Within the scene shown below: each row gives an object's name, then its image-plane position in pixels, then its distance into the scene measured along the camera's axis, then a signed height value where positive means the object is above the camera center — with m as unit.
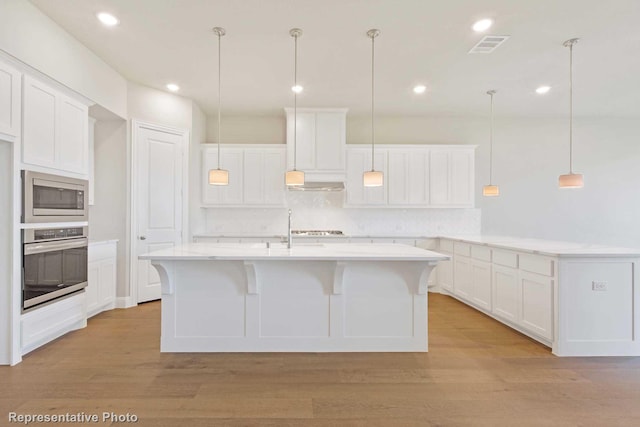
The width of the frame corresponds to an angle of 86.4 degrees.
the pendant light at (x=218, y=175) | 3.31 +0.38
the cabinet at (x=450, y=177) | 5.73 +0.64
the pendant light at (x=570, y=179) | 3.40 +0.36
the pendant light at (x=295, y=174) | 3.29 +0.40
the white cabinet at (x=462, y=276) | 4.55 -0.86
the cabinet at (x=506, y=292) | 3.56 -0.84
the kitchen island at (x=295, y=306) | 3.00 -0.81
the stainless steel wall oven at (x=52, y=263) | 2.91 -0.47
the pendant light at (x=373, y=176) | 3.31 +0.38
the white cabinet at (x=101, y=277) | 3.91 -0.76
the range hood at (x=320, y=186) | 5.37 +0.46
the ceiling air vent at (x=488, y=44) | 3.39 +1.76
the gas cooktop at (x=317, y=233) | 5.50 -0.30
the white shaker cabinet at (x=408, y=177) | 5.72 +0.64
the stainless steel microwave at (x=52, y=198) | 2.91 +0.15
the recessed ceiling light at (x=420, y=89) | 4.69 +1.77
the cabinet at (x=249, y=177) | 5.64 +0.62
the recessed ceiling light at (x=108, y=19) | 3.07 +1.79
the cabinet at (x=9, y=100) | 2.67 +0.91
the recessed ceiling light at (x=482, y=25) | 3.12 +1.77
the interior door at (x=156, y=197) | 4.60 +0.25
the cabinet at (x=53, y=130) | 2.93 +0.80
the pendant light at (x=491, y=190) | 4.79 +0.36
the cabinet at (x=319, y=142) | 5.54 +1.18
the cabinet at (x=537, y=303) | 3.10 -0.84
